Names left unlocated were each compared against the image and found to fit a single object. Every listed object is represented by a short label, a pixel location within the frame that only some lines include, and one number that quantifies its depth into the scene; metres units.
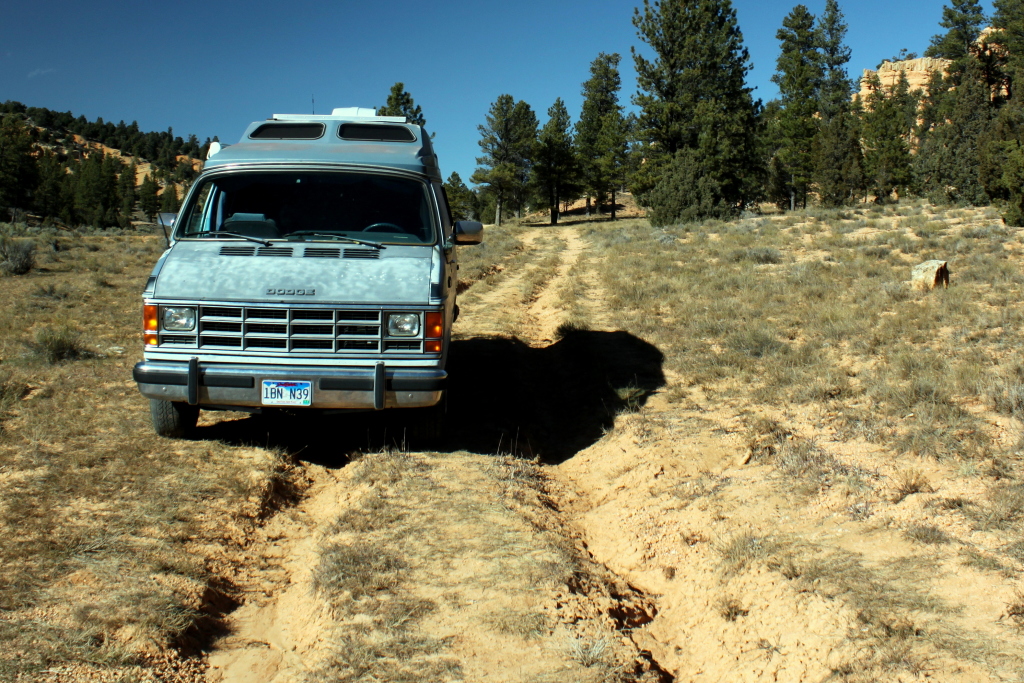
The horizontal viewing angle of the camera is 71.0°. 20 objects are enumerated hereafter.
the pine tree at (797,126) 48.34
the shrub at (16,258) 15.09
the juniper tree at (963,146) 29.91
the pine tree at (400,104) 43.50
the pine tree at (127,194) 92.50
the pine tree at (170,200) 96.62
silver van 5.16
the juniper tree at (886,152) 44.31
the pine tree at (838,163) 42.00
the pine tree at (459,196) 53.44
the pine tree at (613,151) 49.28
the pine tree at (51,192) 77.31
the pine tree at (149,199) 97.94
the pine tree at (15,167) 68.06
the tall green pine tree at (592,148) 50.91
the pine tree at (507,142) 48.31
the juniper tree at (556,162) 48.12
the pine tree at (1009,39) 43.30
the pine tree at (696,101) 35.09
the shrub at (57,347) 8.29
